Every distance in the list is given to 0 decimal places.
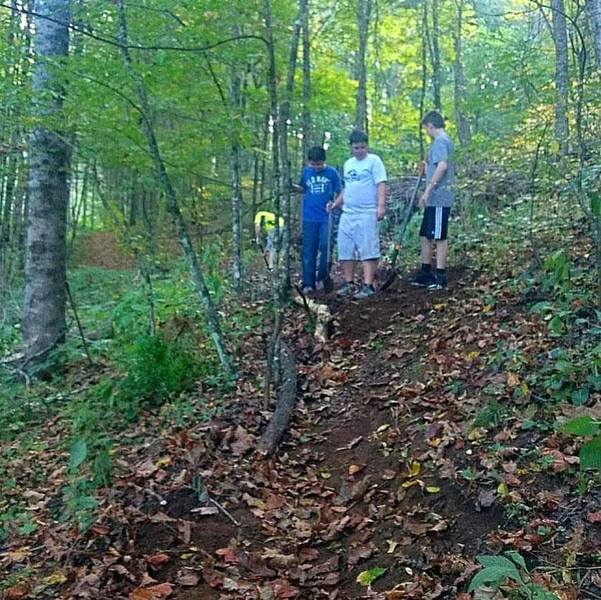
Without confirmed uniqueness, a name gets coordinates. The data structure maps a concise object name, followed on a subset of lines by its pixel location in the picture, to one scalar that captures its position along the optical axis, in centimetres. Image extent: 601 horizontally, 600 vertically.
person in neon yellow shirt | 634
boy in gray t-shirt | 732
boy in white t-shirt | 789
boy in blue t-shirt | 840
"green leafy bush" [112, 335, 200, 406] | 633
